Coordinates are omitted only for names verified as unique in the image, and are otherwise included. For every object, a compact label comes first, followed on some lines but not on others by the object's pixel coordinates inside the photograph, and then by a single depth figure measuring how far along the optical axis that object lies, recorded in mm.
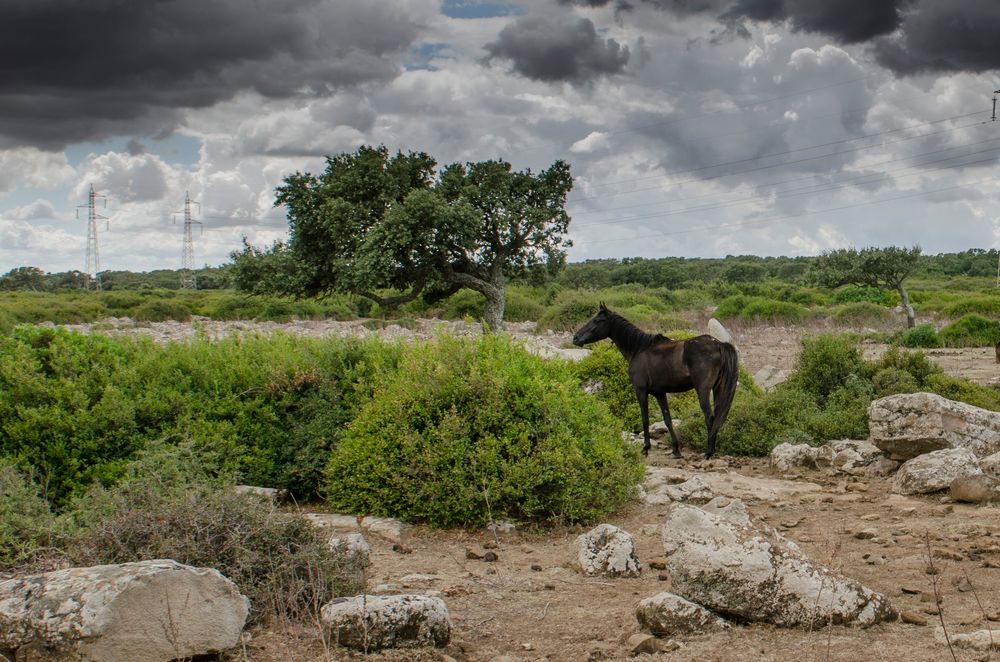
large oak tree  27047
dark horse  10969
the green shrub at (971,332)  24453
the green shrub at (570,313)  37406
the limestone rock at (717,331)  11632
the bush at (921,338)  25172
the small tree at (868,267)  38688
